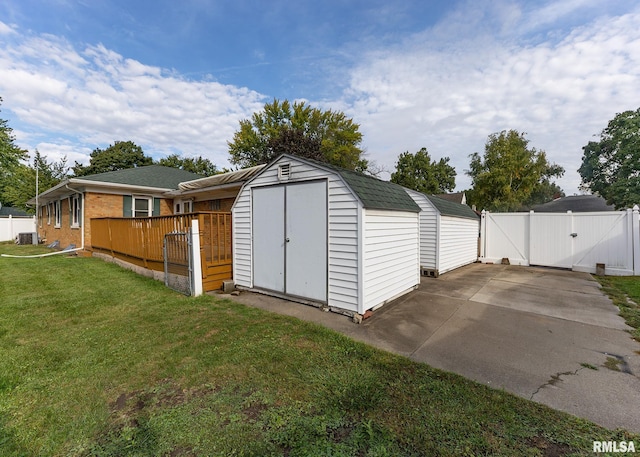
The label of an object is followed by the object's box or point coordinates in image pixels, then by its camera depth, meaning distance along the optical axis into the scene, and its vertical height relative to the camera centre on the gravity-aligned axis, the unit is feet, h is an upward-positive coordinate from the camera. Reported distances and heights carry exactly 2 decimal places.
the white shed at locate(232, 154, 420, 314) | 15.44 -0.74
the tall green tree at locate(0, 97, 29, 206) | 59.36 +17.97
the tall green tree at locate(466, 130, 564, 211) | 66.08 +13.61
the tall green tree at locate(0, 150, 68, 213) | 80.48 +15.40
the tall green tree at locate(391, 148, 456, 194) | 114.93 +23.19
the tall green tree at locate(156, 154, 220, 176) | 123.80 +29.82
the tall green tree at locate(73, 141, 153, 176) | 107.65 +27.90
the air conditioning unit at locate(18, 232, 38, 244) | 54.61 -2.21
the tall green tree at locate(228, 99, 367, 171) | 94.63 +34.78
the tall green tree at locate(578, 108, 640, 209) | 59.11 +15.85
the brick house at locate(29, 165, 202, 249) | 35.77 +4.26
